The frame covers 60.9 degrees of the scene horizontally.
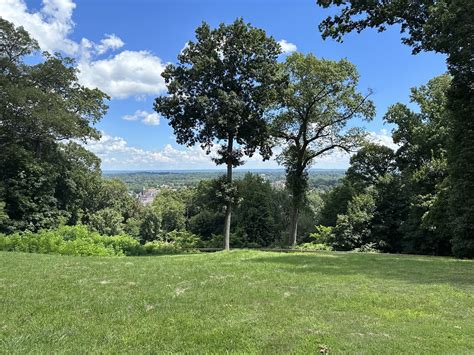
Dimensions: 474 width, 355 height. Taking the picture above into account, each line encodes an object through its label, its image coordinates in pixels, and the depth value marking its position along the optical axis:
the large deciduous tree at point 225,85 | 24.31
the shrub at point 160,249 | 26.05
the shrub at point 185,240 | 30.56
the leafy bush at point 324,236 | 32.47
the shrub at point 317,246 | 30.19
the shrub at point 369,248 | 29.84
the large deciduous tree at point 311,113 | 29.78
